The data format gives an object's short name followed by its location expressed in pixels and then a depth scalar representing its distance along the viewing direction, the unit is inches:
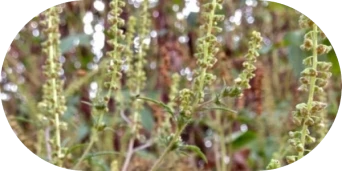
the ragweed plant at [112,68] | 28.3
